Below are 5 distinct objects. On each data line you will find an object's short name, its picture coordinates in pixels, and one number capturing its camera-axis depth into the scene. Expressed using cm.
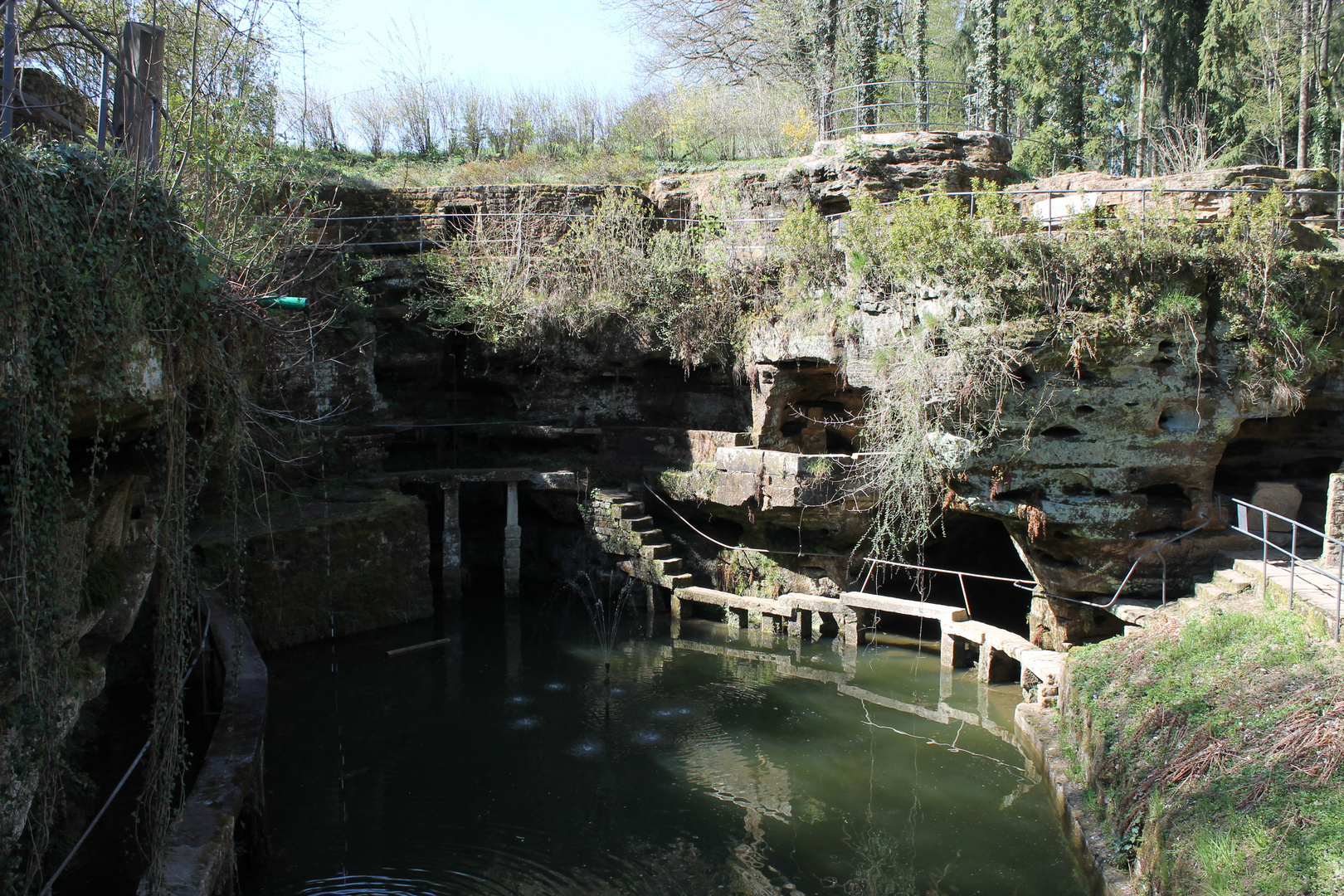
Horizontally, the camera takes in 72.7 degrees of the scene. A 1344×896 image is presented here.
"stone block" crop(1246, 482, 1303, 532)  1095
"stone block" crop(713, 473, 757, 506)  1402
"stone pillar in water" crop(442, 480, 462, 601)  1524
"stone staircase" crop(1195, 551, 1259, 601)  971
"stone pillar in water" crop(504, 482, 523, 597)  1563
